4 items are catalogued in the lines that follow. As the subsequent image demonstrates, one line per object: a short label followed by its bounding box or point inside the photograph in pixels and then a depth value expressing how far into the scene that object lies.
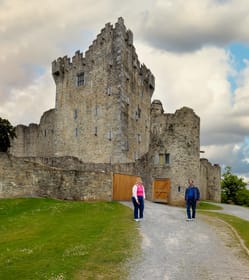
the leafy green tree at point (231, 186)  42.07
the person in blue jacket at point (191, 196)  14.95
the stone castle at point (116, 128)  25.23
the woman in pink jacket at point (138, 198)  14.14
